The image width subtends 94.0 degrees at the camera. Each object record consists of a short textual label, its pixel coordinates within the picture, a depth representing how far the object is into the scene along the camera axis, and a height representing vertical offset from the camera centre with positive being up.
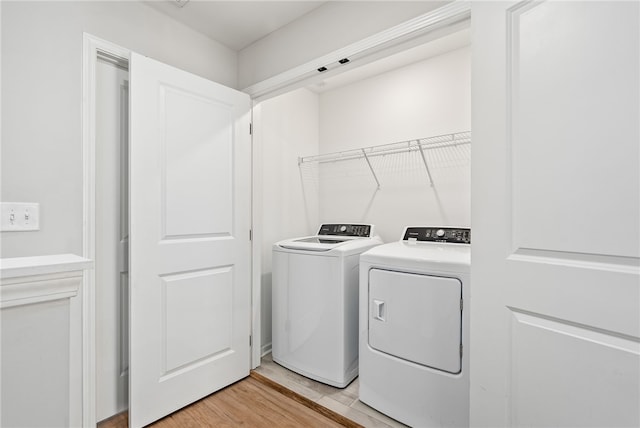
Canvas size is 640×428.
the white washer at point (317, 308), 1.99 -0.65
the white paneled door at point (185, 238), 1.63 -0.14
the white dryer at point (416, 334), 1.50 -0.64
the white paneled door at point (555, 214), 0.77 +0.00
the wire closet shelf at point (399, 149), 2.28 +0.58
